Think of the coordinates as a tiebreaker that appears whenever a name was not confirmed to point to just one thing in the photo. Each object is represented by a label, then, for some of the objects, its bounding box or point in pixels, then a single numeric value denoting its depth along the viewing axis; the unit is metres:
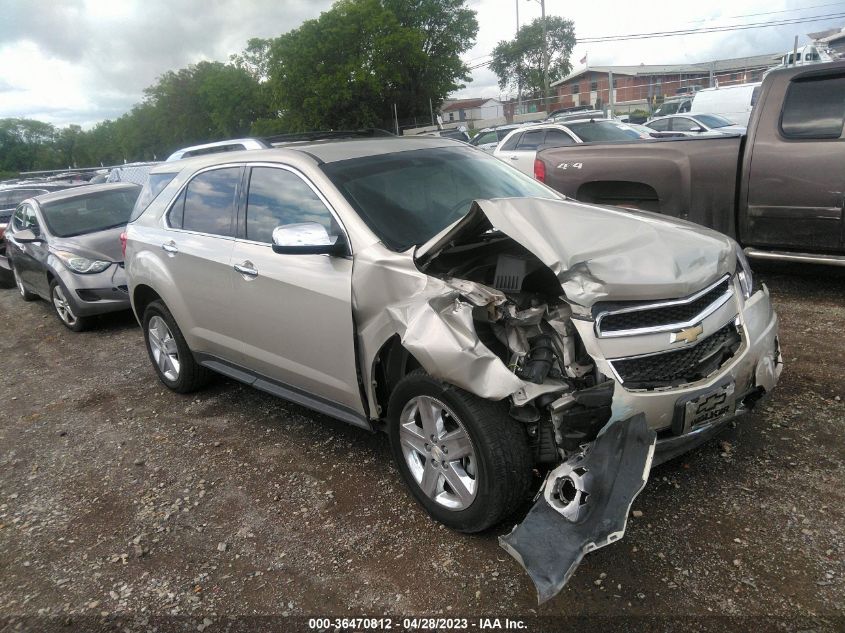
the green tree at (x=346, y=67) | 50.94
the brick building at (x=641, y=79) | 53.88
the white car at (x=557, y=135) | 11.58
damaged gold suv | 2.52
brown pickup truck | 5.11
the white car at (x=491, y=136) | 19.94
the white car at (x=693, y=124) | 15.07
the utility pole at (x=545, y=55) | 39.46
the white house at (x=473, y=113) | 61.08
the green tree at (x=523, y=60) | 74.94
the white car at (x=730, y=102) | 19.03
